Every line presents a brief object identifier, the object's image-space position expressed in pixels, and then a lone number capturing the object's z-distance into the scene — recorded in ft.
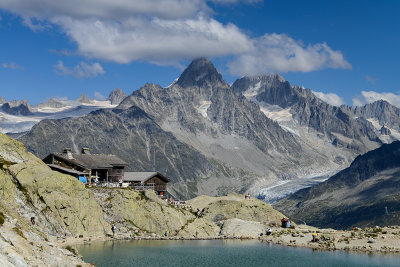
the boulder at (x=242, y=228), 388.16
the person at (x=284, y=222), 435.53
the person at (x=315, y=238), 360.28
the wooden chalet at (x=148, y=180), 423.64
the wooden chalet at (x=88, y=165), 360.22
